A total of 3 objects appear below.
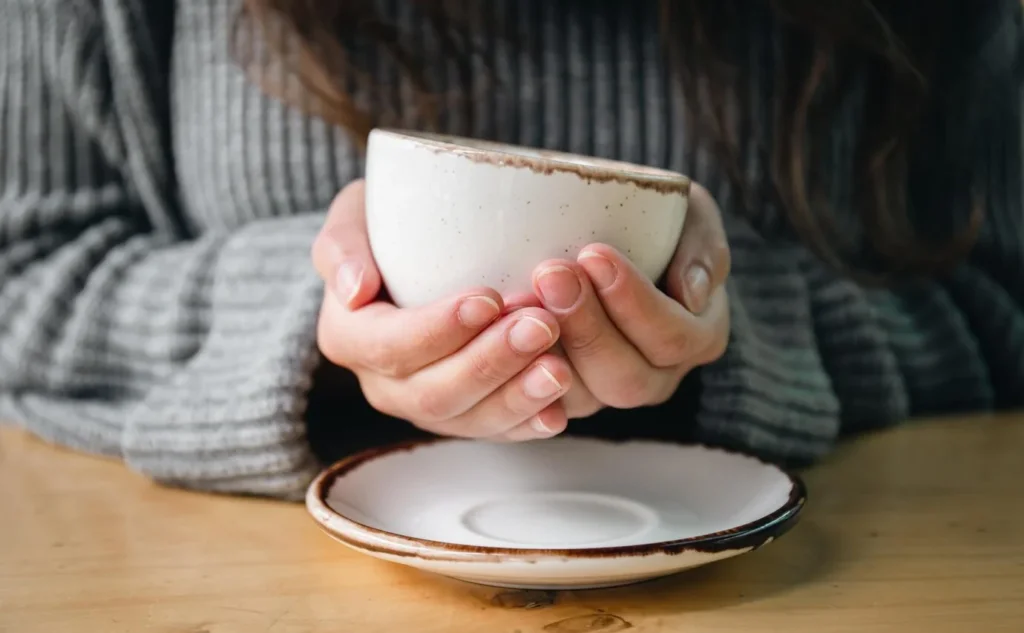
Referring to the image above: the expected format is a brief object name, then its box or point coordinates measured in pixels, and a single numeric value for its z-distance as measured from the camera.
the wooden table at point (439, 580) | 0.34
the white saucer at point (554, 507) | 0.32
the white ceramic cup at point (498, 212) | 0.34
